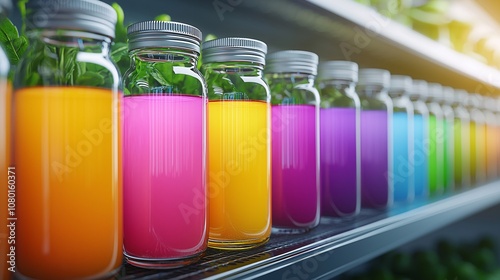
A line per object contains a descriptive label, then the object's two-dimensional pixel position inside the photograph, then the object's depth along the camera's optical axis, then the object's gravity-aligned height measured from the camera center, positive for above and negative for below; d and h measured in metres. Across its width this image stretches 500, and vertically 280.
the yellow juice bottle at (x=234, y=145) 0.71 +0.00
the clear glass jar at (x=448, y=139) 1.53 +0.03
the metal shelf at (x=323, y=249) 0.59 -0.16
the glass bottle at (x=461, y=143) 1.63 +0.01
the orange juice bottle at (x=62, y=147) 0.49 +0.00
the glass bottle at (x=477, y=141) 1.77 +0.02
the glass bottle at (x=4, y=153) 0.48 -0.01
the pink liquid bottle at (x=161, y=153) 0.59 -0.01
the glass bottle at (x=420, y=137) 1.31 +0.03
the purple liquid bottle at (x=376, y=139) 1.09 +0.02
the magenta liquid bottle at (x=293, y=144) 0.84 +0.01
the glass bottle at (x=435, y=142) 1.42 +0.01
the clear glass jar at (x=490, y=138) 1.93 +0.03
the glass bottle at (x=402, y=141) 1.20 +0.01
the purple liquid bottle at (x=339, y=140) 0.97 +0.01
